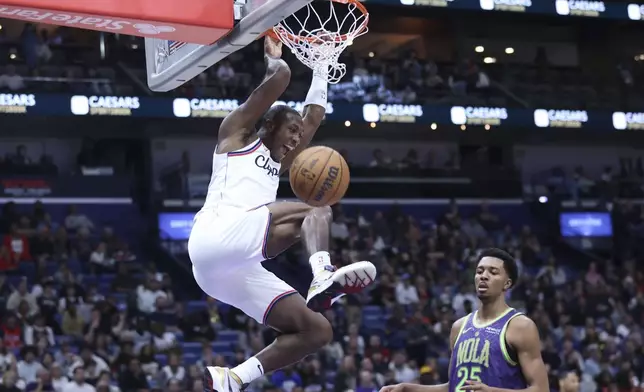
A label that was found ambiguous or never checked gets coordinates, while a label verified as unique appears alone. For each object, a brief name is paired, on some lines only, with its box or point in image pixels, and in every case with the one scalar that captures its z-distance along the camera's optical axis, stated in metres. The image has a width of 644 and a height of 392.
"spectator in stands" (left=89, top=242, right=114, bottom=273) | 16.88
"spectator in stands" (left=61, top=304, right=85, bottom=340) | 14.79
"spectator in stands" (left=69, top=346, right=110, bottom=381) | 13.26
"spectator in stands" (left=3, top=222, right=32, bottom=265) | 16.73
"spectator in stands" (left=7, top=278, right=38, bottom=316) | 14.85
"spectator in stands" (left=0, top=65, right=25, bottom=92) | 16.55
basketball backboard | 5.94
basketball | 6.23
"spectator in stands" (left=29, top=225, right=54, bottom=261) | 16.86
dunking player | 6.32
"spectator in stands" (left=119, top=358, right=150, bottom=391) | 13.48
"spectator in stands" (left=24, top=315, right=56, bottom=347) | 14.14
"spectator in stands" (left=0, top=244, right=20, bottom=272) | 16.58
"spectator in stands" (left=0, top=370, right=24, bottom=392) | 12.50
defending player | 6.25
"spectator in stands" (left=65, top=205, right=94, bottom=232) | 18.23
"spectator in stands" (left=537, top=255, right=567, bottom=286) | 19.42
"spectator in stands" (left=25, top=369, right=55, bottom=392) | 12.81
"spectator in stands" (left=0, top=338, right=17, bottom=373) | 13.02
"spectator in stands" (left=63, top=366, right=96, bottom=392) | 12.88
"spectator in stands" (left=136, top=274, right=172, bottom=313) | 15.61
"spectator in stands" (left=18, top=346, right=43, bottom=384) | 13.27
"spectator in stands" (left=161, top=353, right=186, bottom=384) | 13.72
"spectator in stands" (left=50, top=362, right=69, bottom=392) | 12.90
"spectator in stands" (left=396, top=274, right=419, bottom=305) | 17.38
